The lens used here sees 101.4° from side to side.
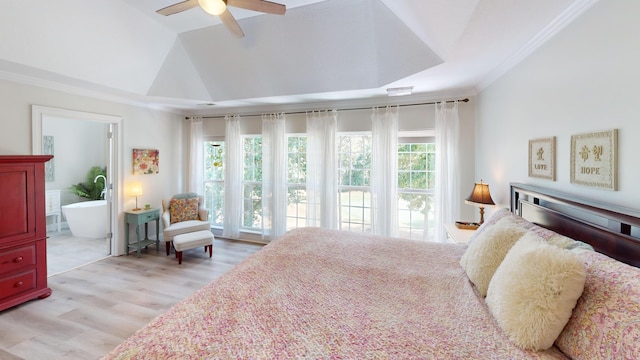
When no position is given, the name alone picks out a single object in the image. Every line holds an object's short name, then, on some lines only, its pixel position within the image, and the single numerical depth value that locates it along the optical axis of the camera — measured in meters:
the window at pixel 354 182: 4.27
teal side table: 4.12
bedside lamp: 2.84
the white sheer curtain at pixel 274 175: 4.52
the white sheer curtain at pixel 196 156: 5.07
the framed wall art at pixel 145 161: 4.36
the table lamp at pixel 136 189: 4.23
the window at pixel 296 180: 4.63
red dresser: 2.61
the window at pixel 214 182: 5.22
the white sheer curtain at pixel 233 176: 4.82
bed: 0.94
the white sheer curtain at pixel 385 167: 3.92
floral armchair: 4.15
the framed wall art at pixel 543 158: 1.88
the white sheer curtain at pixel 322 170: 4.23
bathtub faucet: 5.74
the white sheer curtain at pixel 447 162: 3.65
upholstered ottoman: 3.79
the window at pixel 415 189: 3.97
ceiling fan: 1.90
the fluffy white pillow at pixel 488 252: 1.47
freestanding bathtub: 4.92
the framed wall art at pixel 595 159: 1.36
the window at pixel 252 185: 4.94
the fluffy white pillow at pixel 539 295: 0.98
